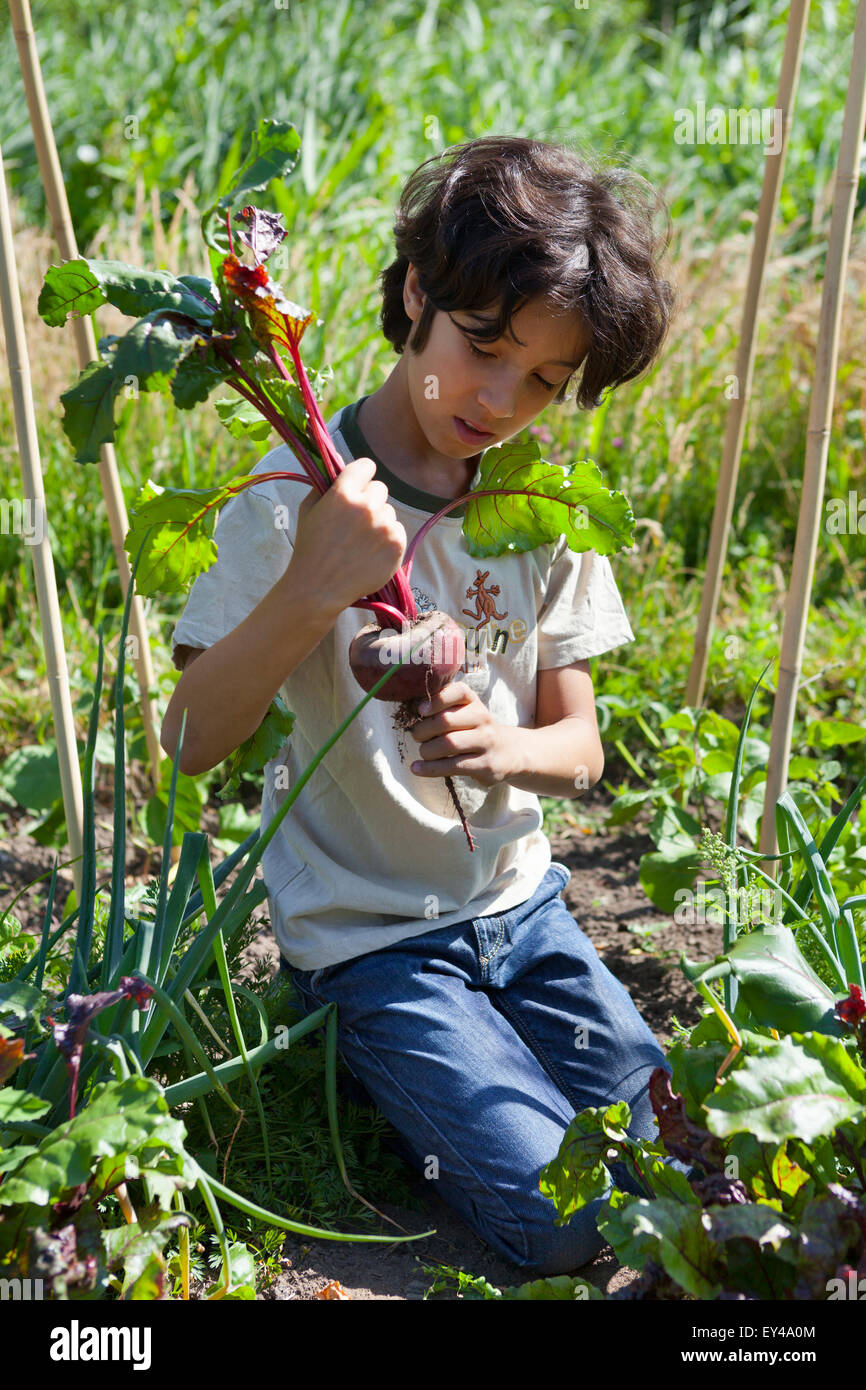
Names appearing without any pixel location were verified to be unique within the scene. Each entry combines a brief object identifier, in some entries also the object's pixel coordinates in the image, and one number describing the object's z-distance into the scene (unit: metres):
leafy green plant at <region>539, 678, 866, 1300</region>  1.19
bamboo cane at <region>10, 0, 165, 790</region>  1.93
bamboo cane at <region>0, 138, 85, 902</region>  1.87
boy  1.64
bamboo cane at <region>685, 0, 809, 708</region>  2.19
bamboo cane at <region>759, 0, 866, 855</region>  1.95
